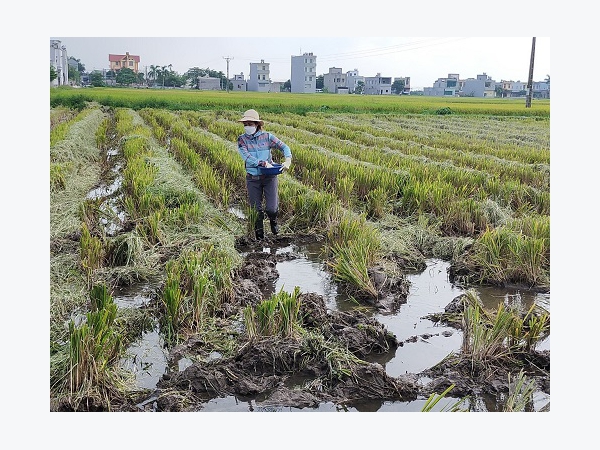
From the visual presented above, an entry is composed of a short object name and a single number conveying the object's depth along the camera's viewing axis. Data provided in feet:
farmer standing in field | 16.78
